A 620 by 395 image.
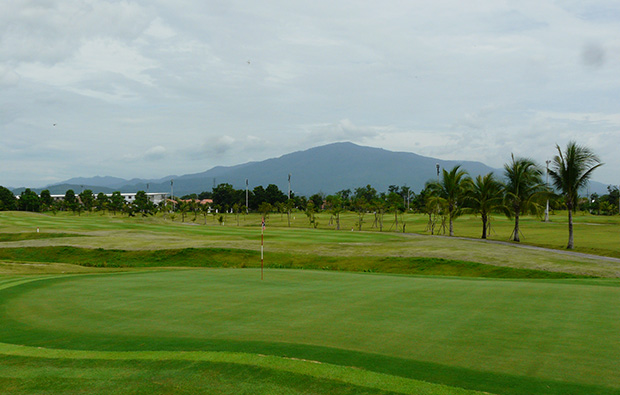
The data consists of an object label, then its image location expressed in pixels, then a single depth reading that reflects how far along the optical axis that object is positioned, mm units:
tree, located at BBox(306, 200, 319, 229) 90762
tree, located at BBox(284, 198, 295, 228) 97650
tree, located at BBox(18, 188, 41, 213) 138225
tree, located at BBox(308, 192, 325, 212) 151750
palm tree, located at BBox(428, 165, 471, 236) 55094
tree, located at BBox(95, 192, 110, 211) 140250
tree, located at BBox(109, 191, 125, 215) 138125
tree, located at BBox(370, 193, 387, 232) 81975
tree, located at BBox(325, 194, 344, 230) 85225
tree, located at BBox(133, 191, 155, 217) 136500
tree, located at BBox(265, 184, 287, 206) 142000
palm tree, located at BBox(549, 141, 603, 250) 39188
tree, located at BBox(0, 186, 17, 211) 141375
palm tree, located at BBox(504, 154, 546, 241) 47844
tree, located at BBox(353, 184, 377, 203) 166250
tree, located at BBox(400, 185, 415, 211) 184262
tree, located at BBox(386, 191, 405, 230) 79150
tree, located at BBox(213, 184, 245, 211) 146000
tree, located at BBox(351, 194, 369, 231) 86688
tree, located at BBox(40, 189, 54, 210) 147800
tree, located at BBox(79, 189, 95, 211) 143250
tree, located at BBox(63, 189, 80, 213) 134375
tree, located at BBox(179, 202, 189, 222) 115275
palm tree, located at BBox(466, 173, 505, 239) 51219
